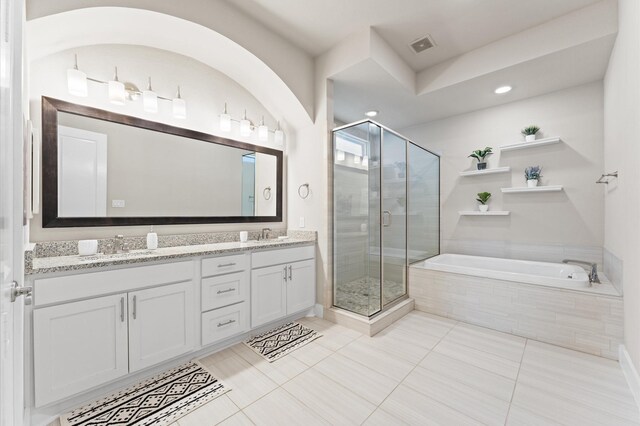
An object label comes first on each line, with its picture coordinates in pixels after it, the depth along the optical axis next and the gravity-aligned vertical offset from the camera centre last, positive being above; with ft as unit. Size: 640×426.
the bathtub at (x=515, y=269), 7.72 -2.11
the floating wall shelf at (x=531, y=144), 10.14 +2.73
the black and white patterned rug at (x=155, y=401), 4.82 -3.80
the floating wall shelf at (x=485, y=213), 11.26 -0.06
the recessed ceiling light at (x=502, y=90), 9.96 +4.70
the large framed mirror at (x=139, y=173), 6.13 +1.10
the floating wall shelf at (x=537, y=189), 10.07 +0.90
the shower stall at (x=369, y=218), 9.01 -0.23
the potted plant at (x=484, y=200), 11.68 +0.52
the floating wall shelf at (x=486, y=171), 11.18 +1.78
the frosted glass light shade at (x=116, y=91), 6.68 +3.06
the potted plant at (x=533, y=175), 10.50 +1.45
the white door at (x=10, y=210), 2.26 +0.01
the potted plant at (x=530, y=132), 10.62 +3.22
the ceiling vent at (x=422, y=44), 8.74 +5.72
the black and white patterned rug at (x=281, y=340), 7.20 -3.83
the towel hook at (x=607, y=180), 7.30 +1.05
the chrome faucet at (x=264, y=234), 9.75 -0.84
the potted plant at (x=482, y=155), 11.74 +2.54
